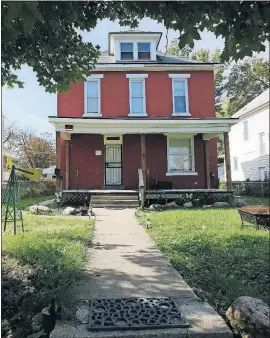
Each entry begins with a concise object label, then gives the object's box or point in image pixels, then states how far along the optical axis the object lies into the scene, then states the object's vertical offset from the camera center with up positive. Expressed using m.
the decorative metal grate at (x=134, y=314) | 1.86 -0.80
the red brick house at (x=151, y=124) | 8.55 +1.58
